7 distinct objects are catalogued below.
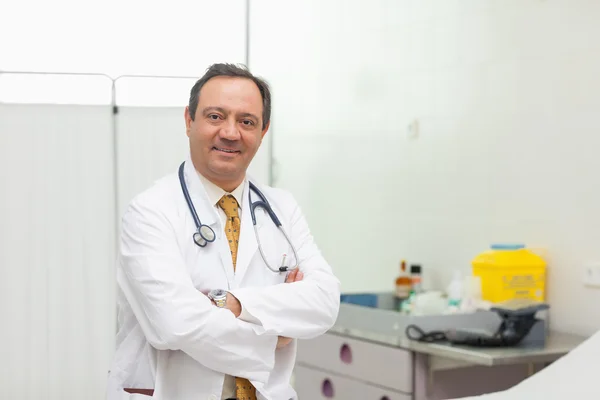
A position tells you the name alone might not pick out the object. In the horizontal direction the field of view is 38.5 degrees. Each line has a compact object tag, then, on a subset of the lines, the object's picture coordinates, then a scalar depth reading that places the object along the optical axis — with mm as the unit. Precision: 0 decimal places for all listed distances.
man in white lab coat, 1753
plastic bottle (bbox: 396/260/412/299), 3814
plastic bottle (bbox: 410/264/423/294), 3809
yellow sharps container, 3256
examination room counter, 2881
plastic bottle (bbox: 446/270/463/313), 3467
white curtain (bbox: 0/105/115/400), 3166
